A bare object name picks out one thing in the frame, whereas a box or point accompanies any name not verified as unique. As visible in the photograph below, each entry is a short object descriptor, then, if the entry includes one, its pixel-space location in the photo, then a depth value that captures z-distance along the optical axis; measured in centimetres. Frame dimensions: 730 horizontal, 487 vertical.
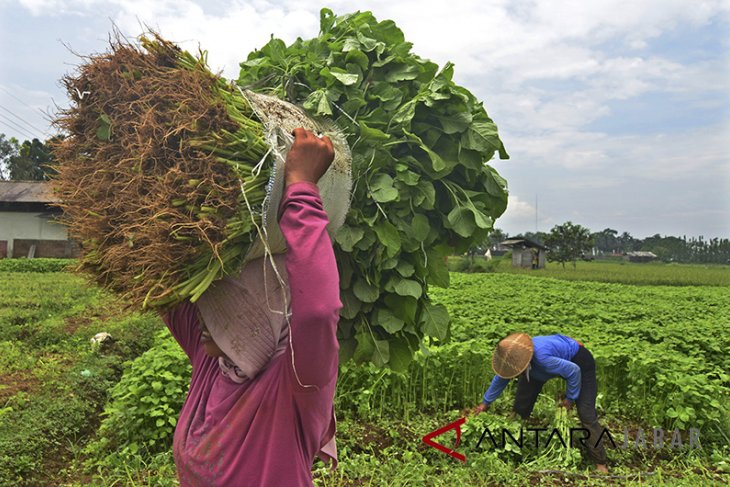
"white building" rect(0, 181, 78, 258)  2431
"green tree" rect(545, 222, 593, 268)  4269
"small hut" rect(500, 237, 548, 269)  4344
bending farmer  484
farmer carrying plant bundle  125
